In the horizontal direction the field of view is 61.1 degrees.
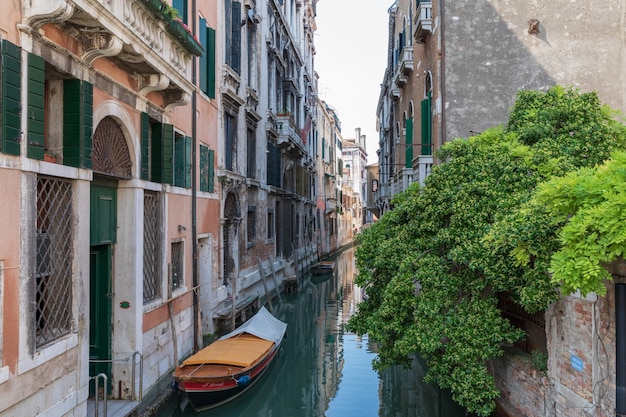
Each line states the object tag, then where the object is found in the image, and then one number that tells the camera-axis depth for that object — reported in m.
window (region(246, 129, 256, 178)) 16.73
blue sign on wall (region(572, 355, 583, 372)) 5.43
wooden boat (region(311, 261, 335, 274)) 27.67
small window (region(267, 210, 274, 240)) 20.04
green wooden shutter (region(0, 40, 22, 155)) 4.64
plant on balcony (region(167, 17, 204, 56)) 7.54
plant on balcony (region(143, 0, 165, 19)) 6.66
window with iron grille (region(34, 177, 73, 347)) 5.39
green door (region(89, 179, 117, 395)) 7.29
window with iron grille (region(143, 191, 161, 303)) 8.36
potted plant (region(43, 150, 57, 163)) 5.55
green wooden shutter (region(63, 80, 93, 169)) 5.79
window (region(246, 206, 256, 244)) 16.83
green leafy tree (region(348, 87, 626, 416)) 5.93
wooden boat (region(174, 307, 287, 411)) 8.16
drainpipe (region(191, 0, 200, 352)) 10.53
